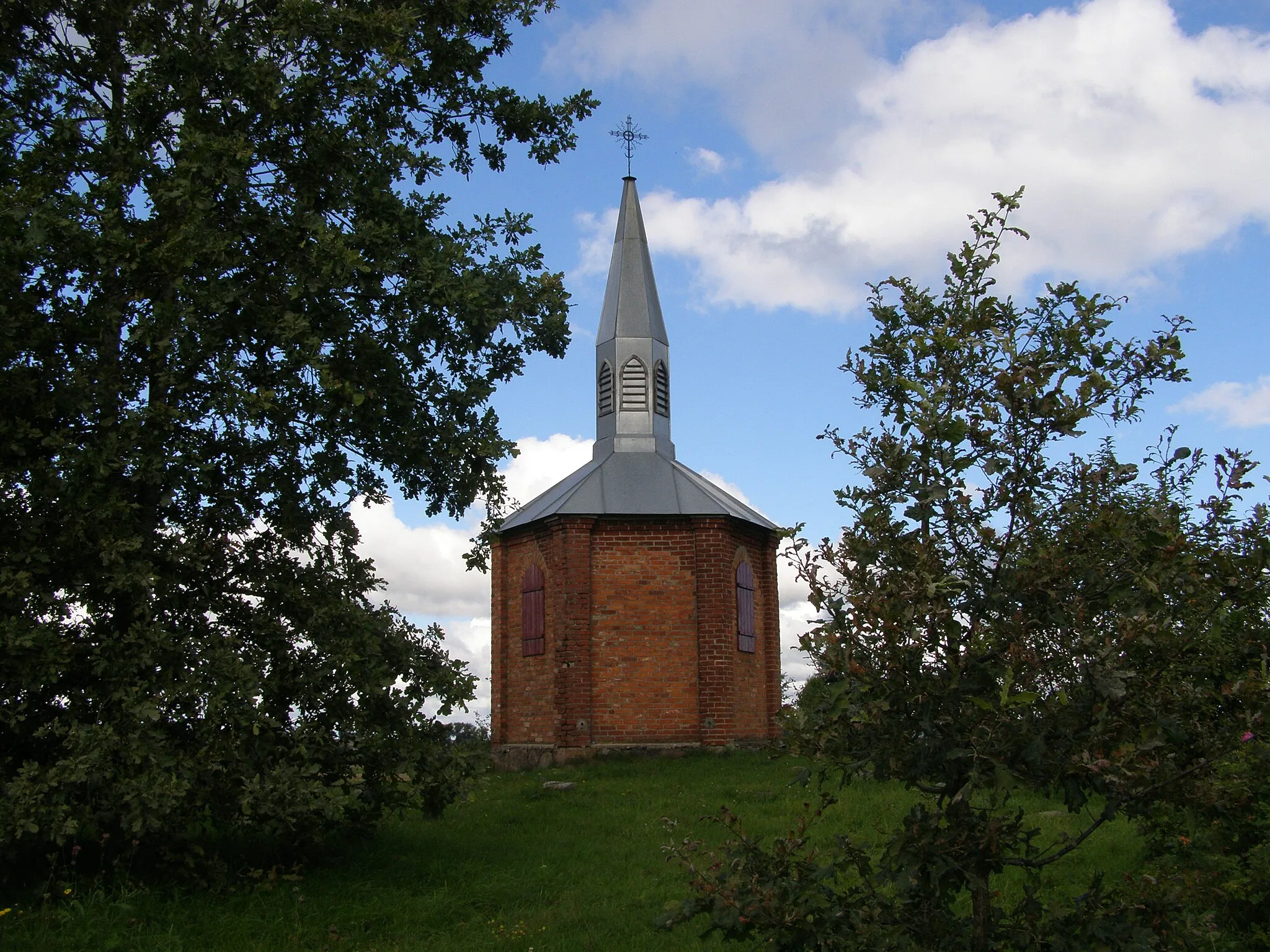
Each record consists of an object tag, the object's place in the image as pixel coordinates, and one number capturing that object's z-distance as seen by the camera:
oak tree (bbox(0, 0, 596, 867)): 7.39
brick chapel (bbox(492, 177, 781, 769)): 18.67
